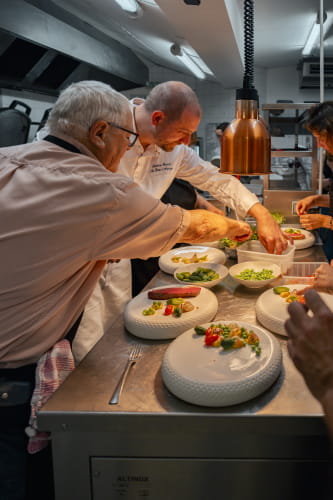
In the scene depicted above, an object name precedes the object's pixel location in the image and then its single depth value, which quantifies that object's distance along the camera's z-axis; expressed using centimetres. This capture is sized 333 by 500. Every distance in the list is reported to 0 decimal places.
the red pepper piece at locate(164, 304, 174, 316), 151
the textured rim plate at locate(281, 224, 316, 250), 263
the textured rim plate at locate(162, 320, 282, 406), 106
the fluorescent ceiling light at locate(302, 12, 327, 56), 493
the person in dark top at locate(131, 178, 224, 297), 314
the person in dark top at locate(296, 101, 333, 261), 269
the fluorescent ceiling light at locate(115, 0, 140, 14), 370
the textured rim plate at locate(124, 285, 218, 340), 144
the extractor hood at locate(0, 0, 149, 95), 324
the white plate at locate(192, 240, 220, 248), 271
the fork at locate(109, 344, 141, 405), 113
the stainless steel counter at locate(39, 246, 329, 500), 105
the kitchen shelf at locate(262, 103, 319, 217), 358
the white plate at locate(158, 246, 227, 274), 224
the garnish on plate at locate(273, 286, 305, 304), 160
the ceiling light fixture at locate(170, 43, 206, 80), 573
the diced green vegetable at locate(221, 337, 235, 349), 124
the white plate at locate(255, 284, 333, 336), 146
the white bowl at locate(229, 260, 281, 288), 188
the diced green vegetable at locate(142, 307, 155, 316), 152
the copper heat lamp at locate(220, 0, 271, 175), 186
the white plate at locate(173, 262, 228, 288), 191
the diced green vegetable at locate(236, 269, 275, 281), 191
